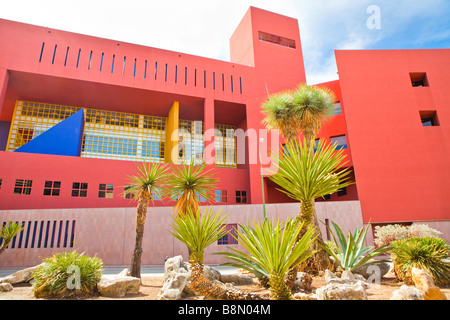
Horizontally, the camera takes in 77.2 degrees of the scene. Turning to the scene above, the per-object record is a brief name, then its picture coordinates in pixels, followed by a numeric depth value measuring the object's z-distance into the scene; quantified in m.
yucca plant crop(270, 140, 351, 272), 6.86
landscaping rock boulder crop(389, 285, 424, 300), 4.55
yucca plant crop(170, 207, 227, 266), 6.69
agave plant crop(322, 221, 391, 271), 7.82
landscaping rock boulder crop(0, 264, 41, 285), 8.88
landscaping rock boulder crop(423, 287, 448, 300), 4.43
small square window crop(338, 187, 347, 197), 25.61
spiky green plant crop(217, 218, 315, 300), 4.89
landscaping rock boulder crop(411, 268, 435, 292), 5.44
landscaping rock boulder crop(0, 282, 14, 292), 7.87
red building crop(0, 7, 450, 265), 21.64
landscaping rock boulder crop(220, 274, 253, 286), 8.29
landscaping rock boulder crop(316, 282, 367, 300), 4.88
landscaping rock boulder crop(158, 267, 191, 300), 6.44
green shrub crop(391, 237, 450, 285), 7.07
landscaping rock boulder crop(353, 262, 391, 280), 8.41
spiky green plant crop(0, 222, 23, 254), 12.87
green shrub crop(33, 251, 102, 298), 7.20
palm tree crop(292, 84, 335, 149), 16.02
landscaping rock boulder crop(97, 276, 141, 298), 7.43
